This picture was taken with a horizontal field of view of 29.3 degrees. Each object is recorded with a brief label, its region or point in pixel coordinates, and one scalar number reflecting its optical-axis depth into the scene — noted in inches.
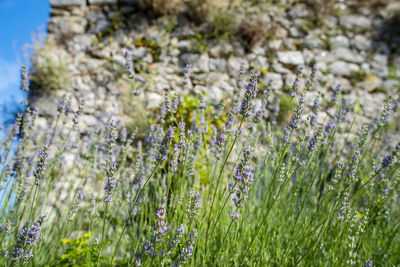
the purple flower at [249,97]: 34.2
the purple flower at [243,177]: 34.5
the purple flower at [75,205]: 37.7
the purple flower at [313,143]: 37.2
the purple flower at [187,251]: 34.2
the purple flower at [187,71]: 43.0
